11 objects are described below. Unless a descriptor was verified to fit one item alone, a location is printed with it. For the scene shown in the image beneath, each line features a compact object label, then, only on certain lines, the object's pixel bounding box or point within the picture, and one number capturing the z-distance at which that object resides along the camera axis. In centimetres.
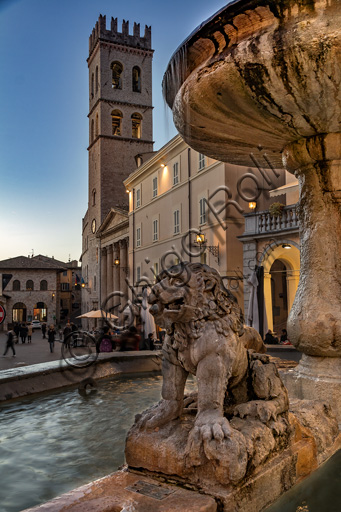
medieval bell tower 4794
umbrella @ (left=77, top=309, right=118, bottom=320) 2092
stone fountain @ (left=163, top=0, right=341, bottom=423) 275
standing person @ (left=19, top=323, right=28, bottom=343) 2599
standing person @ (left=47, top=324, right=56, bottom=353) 1928
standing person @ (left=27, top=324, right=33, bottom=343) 2682
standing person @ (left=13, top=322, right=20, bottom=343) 2777
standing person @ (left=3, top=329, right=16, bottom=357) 1580
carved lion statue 231
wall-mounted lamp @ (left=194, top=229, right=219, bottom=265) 2078
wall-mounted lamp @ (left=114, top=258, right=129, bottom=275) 3922
